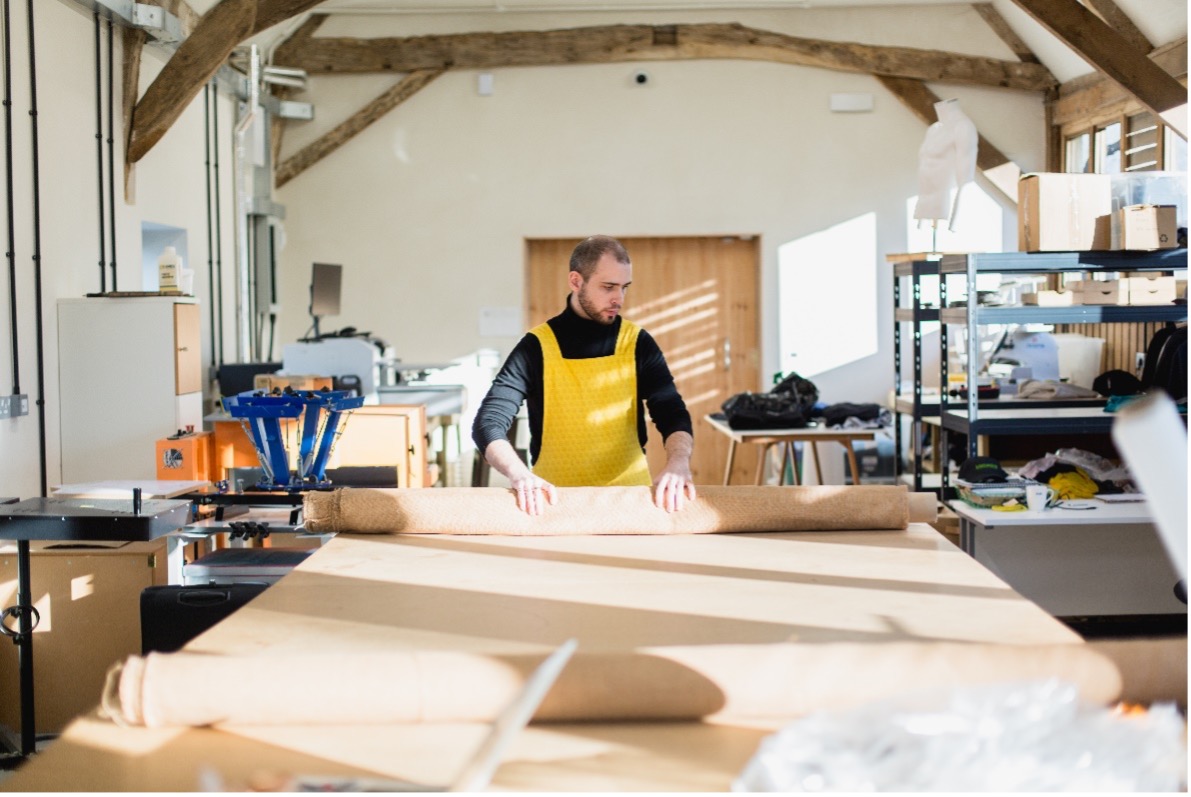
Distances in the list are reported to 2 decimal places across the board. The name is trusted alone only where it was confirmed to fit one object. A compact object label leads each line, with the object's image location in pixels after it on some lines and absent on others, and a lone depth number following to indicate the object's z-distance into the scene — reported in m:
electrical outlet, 5.21
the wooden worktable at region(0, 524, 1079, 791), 1.22
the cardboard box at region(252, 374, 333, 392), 5.78
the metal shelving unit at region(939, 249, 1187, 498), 4.47
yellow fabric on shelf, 4.44
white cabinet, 5.69
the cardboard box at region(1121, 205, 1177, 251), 4.46
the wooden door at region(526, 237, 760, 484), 8.89
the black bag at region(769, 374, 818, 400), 6.39
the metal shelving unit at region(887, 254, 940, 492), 5.05
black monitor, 7.14
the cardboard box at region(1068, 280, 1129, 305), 4.66
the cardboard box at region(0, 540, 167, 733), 3.32
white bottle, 5.90
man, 2.91
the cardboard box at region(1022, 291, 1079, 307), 4.70
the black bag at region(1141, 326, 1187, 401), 4.79
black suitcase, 2.48
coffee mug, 4.16
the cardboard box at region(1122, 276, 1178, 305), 4.70
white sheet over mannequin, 4.95
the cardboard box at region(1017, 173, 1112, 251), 4.56
